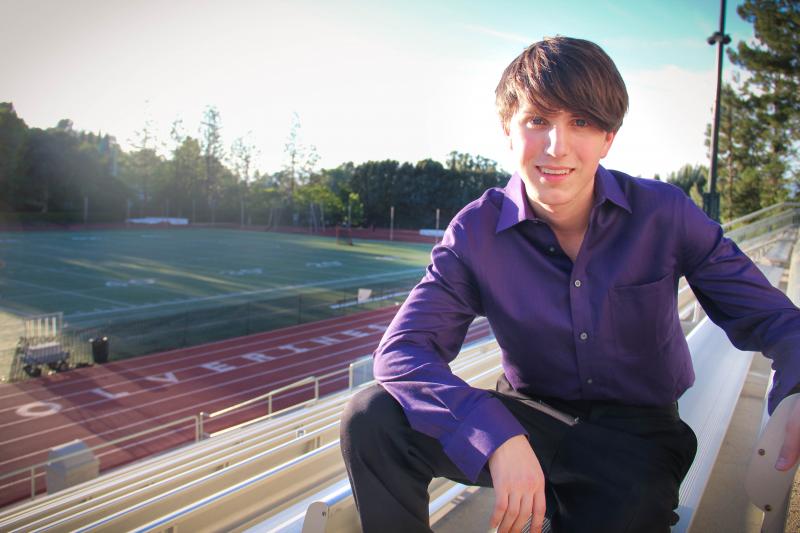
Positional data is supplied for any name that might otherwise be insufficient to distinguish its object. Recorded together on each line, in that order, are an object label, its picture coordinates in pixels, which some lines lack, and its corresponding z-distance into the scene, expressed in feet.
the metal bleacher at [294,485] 3.91
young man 3.21
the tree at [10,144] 76.43
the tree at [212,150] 172.73
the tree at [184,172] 156.25
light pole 21.48
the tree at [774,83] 52.31
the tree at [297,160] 209.67
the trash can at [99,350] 45.63
